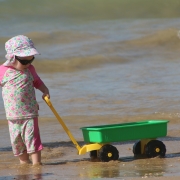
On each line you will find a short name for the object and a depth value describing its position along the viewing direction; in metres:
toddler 10.46
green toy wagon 10.50
